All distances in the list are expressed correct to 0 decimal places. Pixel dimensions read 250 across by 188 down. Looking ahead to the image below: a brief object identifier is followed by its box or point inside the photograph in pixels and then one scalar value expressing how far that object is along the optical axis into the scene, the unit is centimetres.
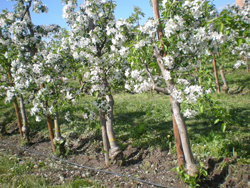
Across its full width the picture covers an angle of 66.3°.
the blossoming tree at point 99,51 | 404
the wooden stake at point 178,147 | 360
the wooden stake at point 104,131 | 479
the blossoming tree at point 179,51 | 279
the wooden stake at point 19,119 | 706
